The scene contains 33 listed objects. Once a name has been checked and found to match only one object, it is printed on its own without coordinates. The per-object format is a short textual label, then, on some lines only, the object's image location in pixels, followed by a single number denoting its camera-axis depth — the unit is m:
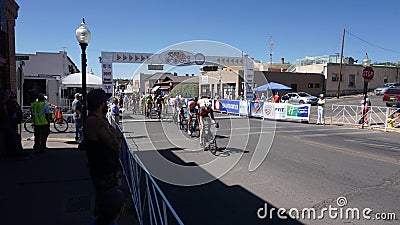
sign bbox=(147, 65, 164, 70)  21.98
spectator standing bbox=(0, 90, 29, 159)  7.59
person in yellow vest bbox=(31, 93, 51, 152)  8.75
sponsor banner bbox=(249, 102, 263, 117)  23.64
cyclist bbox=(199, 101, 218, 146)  10.12
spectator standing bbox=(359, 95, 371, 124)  17.74
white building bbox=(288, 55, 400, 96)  47.06
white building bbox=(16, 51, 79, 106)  21.64
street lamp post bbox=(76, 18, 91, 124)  8.88
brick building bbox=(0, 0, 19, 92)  8.77
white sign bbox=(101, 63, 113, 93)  19.00
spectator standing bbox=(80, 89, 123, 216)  3.33
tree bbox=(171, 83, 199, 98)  34.72
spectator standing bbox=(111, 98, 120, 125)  13.28
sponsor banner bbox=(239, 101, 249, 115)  25.42
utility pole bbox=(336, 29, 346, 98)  43.03
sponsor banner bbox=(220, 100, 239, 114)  27.18
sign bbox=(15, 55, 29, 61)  9.86
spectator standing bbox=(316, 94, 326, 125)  18.75
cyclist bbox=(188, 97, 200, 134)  12.77
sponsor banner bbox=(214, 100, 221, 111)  30.77
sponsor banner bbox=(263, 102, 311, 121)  20.13
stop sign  17.02
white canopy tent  20.62
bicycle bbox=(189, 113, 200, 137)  13.25
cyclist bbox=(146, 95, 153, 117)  21.77
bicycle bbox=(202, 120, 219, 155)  9.86
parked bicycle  14.38
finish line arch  20.84
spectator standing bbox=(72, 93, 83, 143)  10.86
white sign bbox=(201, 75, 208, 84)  41.91
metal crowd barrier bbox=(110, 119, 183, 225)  3.15
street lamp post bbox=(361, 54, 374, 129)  17.03
